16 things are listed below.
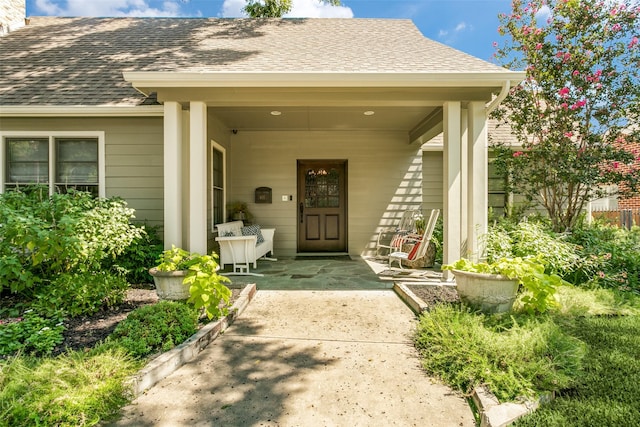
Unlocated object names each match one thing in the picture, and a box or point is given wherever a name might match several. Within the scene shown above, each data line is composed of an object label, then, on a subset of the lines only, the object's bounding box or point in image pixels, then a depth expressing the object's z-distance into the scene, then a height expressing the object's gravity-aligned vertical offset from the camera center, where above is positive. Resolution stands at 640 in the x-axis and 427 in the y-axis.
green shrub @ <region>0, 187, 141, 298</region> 3.31 -0.24
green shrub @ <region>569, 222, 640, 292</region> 4.21 -0.67
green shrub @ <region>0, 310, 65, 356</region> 2.68 -1.02
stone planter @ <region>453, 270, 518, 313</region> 3.19 -0.76
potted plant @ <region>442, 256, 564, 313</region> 3.10 -0.68
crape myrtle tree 5.48 +1.91
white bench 5.43 -0.63
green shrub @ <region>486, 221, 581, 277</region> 4.19 -0.47
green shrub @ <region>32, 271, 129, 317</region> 3.51 -0.88
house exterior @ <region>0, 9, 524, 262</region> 4.57 +1.44
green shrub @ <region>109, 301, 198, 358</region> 2.63 -0.96
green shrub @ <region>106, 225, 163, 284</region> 4.68 -0.68
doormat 7.00 -0.98
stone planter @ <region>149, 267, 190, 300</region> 3.46 -0.75
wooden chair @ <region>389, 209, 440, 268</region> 5.23 -0.55
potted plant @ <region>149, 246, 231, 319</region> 3.06 -0.65
